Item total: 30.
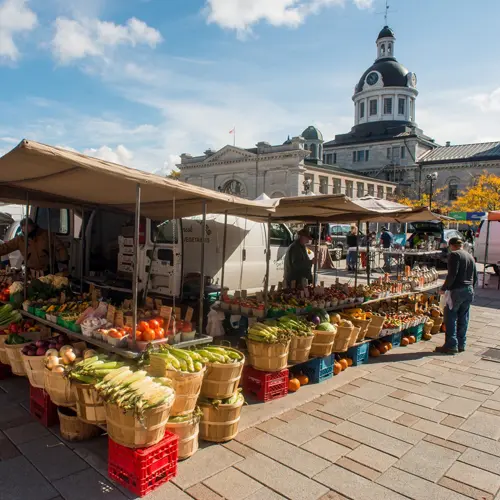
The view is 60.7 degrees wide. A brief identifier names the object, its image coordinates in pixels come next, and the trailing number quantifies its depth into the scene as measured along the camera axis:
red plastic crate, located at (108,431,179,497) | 3.16
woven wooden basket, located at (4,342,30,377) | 4.84
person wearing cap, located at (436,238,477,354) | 7.18
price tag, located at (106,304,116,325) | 4.68
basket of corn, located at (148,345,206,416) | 3.66
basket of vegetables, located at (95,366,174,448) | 3.14
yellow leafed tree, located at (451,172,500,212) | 42.91
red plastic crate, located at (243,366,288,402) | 5.01
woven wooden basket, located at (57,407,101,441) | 3.98
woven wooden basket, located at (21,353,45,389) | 4.29
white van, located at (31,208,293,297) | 8.12
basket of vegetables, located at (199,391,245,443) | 4.01
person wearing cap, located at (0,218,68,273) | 7.64
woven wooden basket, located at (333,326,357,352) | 6.09
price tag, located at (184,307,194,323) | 4.89
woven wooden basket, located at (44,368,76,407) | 3.89
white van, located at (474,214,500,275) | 18.76
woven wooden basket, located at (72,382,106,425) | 3.60
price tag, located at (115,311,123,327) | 4.59
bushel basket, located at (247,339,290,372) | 4.92
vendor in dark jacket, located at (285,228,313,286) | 8.30
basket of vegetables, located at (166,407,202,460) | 3.61
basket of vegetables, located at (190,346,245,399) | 4.03
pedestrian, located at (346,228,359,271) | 19.86
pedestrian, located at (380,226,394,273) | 19.97
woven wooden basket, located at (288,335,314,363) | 5.35
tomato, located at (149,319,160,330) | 4.42
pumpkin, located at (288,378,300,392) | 5.36
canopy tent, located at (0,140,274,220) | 3.75
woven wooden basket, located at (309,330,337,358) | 5.66
